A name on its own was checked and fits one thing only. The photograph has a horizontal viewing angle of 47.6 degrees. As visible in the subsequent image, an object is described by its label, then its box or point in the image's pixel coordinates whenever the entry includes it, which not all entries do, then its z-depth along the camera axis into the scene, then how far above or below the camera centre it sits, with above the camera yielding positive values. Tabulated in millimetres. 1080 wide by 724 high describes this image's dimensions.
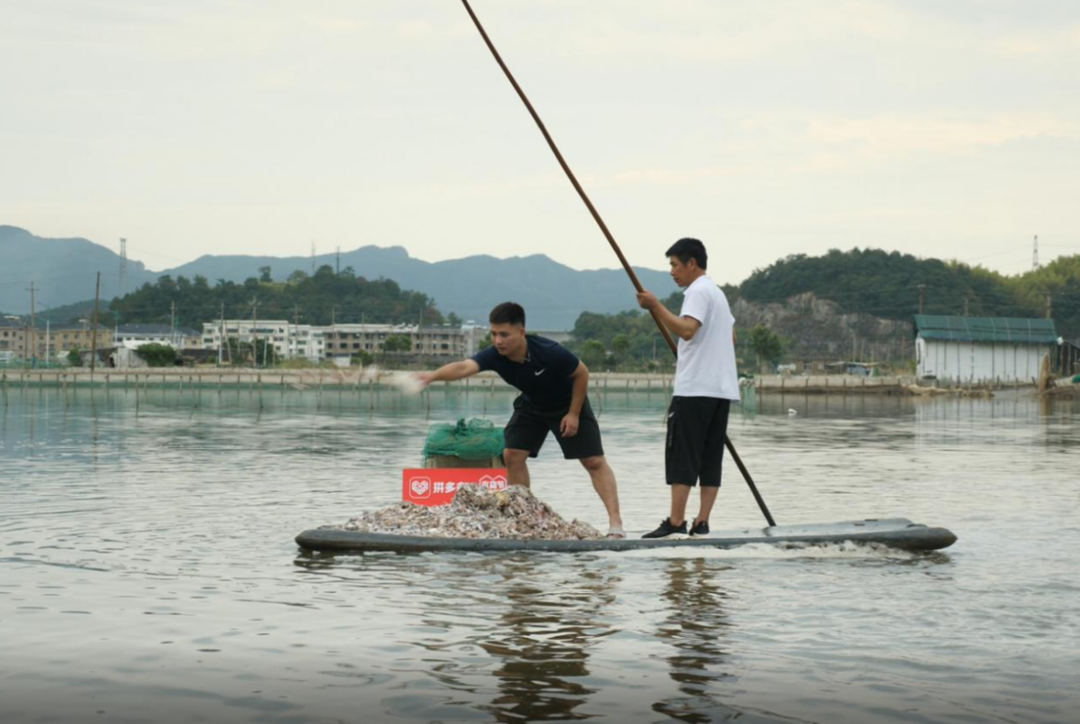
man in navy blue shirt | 8688 -245
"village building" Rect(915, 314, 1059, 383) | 106438 +1542
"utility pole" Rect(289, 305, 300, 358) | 183000 +3275
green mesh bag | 10375 -669
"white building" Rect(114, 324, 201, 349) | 172000 +3677
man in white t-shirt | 8688 -177
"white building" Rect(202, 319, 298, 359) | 183250 +4546
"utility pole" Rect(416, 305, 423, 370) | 180250 +3709
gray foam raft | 8523 -1251
